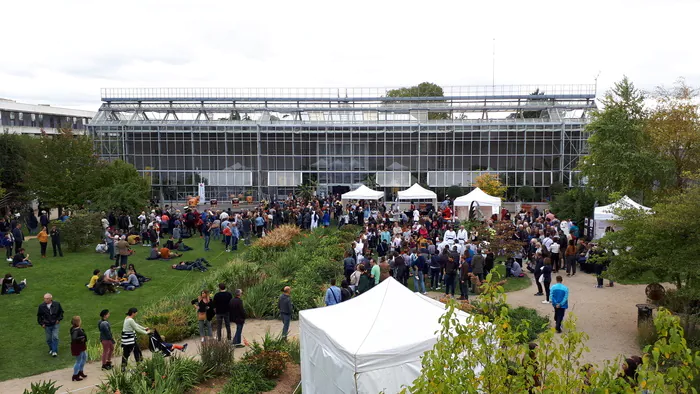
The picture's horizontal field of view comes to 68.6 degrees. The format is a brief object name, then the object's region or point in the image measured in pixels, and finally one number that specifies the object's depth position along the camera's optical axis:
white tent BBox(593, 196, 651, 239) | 19.87
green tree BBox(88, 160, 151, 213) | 25.19
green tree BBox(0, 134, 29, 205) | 36.44
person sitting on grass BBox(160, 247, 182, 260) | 19.98
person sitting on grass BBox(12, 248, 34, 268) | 18.22
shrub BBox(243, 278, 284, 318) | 13.56
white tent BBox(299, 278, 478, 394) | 7.40
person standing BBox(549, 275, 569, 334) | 11.71
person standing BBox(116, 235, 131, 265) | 17.53
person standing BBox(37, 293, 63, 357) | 10.41
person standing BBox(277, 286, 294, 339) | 11.56
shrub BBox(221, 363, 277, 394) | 8.70
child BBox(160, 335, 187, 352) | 10.68
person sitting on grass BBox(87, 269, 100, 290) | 15.34
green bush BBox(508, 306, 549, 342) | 11.63
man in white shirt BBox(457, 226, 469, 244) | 18.00
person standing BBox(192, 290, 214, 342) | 11.10
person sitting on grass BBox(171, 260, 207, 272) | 18.47
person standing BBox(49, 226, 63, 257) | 20.09
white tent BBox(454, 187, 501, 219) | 25.59
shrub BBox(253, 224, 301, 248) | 20.34
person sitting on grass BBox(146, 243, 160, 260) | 20.02
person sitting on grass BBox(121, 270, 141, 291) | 15.76
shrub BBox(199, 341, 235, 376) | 9.65
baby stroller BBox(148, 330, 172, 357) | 10.32
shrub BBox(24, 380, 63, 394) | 8.16
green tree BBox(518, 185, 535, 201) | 36.91
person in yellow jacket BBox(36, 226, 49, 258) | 20.08
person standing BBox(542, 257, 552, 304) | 14.46
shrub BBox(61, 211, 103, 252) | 21.03
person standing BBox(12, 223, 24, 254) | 19.66
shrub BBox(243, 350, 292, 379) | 9.61
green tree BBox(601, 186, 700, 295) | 10.66
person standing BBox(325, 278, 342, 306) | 11.80
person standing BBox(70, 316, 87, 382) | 9.39
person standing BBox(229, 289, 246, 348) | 10.98
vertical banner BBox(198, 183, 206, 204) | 37.12
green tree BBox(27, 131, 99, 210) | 26.97
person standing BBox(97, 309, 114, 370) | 9.79
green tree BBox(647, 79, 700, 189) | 22.20
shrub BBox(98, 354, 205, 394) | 8.35
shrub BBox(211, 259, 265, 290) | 15.23
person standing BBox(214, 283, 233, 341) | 11.12
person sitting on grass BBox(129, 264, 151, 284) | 16.42
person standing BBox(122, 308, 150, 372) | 9.92
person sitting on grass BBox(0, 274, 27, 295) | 14.98
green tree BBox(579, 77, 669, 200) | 23.75
